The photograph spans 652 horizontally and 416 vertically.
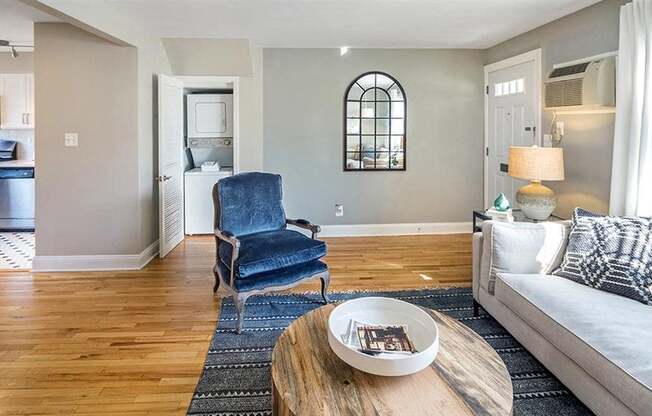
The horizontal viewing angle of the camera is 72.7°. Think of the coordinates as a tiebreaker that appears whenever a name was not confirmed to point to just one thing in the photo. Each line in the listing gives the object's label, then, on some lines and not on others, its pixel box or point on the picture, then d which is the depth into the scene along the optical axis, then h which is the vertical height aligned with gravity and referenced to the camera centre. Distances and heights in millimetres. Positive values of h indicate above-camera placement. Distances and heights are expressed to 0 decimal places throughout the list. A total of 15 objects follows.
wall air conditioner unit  3229 +736
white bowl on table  1553 -625
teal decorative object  3668 -195
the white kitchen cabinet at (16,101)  5824 +1025
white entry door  4449 +745
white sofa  1728 -654
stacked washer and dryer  5715 +450
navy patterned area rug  2090 -1019
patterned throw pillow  2291 -405
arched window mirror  5551 +727
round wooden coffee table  1406 -706
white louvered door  4612 +186
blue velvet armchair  2981 -465
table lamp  3379 +63
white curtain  2852 +449
